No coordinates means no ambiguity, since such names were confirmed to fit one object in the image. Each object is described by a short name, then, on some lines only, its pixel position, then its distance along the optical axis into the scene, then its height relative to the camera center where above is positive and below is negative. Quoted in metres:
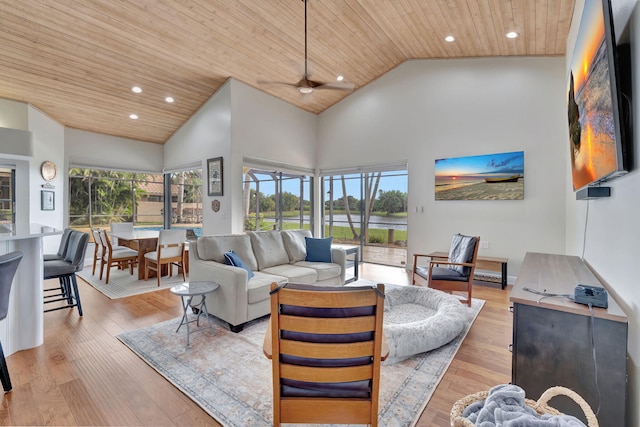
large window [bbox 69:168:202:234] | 6.75 +0.29
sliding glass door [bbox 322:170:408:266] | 6.43 -0.03
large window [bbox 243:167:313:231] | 7.02 +0.23
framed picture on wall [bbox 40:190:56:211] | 5.66 +0.19
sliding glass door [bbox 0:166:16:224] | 5.36 +0.25
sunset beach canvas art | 4.88 +0.55
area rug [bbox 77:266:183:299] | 4.43 -1.18
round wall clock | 5.65 +0.76
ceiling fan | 3.52 +1.49
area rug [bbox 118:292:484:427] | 1.88 -1.23
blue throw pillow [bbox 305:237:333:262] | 4.36 -0.58
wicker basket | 1.03 -0.73
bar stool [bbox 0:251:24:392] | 1.94 -0.48
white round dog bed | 2.45 -1.04
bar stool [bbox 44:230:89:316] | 3.25 -0.59
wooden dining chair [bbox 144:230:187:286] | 4.75 -0.70
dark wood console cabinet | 1.39 -0.70
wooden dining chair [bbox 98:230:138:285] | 4.88 -0.72
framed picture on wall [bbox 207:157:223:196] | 5.64 +0.64
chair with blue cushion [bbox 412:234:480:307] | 3.66 -0.79
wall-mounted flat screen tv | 1.41 +0.60
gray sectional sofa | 3.00 -0.71
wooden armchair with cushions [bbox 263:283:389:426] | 1.36 -0.67
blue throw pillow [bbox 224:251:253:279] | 3.24 -0.54
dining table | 5.05 -0.57
